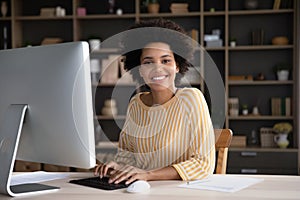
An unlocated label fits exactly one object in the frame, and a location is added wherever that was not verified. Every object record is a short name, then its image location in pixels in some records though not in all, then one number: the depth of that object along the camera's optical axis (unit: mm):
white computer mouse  1500
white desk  1437
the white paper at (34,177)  1743
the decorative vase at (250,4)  4562
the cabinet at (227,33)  4527
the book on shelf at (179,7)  4591
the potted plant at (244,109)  4629
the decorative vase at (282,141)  4434
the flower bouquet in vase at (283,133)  4430
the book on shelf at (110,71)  4680
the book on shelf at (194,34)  4543
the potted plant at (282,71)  4516
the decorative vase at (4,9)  4836
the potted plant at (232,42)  4575
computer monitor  1411
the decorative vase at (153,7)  4625
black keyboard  1580
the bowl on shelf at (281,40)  4496
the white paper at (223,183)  1540
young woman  1782
